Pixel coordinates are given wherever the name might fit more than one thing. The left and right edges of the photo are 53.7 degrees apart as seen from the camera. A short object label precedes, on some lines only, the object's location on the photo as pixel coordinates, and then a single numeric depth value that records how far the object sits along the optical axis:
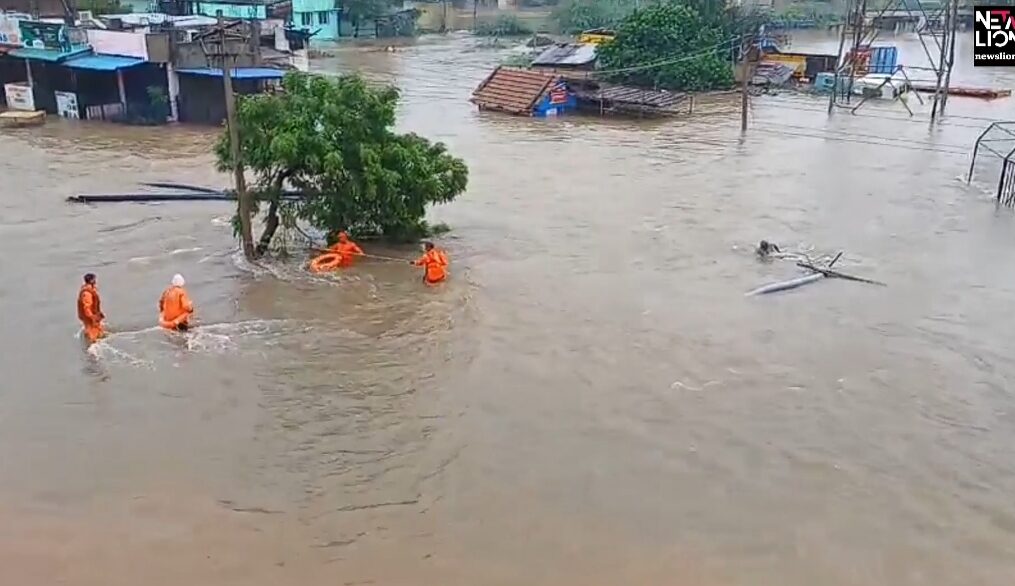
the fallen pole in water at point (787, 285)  16.17
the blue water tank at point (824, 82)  38.25
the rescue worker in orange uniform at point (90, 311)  13.30
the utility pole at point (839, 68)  33.97
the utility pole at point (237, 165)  15.52
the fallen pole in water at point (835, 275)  16.80
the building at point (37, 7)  35.62
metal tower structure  33.47
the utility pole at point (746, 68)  30.02
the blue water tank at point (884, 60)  40.66
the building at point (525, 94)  32.78
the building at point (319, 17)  55.50
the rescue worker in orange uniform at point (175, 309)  13.80
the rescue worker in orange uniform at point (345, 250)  16.64
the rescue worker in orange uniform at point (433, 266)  16.12
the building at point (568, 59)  38.38
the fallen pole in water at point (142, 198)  20.73
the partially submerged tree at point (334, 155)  15.93
